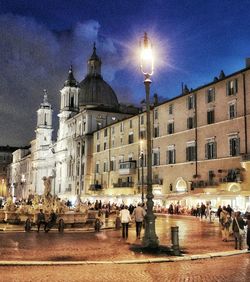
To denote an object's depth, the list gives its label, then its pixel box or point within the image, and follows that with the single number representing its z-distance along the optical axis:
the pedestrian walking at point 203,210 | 28.58
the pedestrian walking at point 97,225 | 18.22
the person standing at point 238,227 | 11.81
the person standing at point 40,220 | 17.70
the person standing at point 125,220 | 14.82
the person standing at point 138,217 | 14.85
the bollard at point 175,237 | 10.48
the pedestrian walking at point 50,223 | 17.94
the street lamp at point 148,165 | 11.15
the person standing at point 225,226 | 14.33
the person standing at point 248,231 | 11.51
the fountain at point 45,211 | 21.27
